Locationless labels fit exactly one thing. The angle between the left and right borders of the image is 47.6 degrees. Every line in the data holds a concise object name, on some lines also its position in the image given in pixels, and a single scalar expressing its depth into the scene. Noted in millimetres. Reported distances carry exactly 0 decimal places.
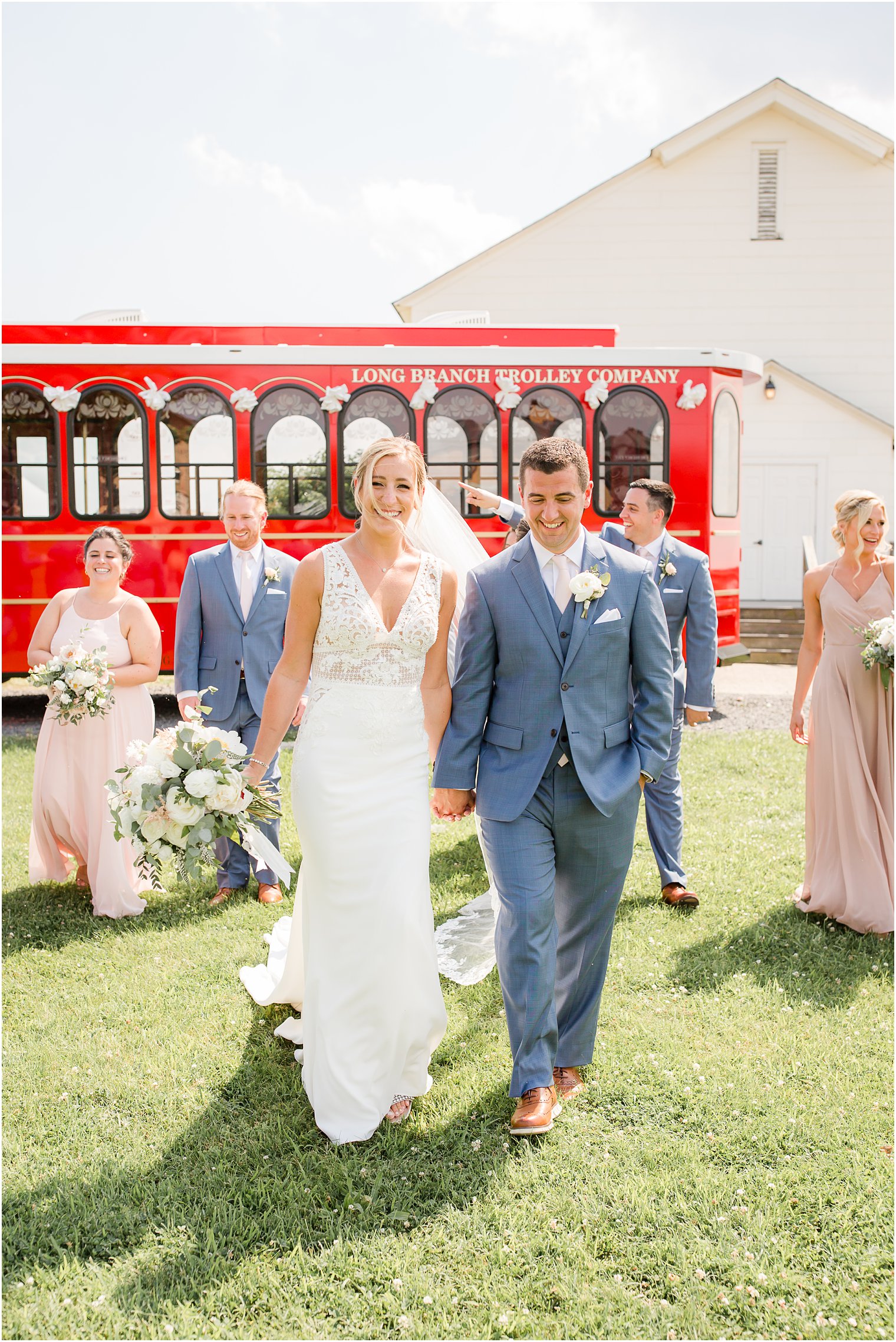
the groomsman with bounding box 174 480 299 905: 6168
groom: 3629
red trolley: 11266
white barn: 19172
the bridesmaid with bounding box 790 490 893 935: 5449
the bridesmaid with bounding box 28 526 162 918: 6047
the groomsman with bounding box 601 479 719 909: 5855
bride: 3623
